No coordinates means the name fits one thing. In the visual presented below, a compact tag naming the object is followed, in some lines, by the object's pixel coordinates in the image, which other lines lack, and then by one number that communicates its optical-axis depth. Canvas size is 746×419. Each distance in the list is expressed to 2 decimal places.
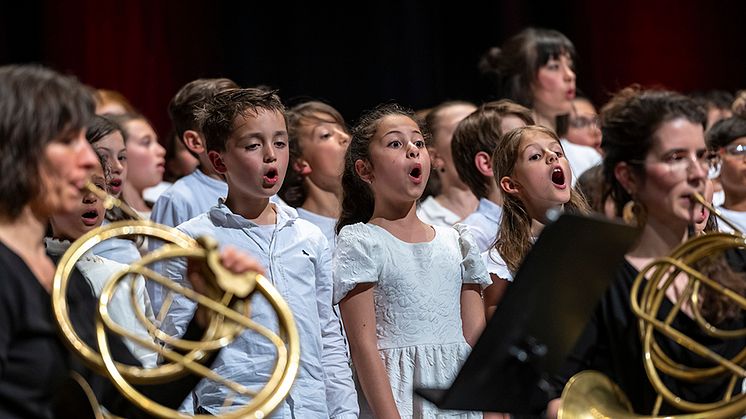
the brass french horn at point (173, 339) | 3.86
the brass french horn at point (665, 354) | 4.41
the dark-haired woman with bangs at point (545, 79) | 9.54
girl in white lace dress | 6.08
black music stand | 4.09
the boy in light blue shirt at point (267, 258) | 5.73
